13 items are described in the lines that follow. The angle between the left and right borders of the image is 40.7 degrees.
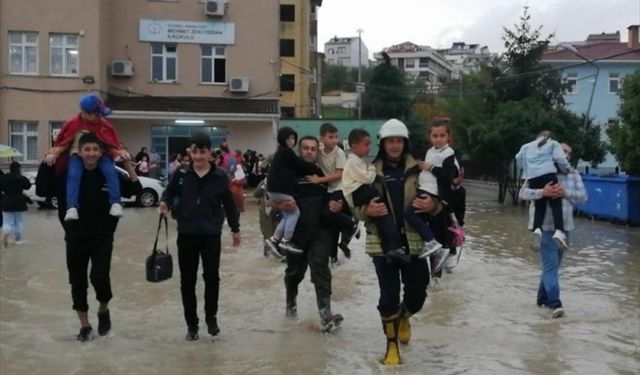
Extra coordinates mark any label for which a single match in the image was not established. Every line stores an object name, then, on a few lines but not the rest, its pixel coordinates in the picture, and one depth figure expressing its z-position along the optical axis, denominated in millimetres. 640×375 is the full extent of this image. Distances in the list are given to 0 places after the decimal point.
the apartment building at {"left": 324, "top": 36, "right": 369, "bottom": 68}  180488
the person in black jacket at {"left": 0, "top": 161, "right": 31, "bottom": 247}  15984
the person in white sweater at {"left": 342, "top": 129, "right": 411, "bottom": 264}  6859
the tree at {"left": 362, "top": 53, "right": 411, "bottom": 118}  74125
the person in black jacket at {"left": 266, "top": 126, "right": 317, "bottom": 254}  8477
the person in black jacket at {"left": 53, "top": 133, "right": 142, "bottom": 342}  7742
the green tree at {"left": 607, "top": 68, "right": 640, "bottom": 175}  20516
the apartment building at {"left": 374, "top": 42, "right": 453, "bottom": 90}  177500
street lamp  32672
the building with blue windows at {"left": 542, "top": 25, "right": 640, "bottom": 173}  53750
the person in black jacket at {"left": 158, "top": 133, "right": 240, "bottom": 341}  7805
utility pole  73438
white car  27103
